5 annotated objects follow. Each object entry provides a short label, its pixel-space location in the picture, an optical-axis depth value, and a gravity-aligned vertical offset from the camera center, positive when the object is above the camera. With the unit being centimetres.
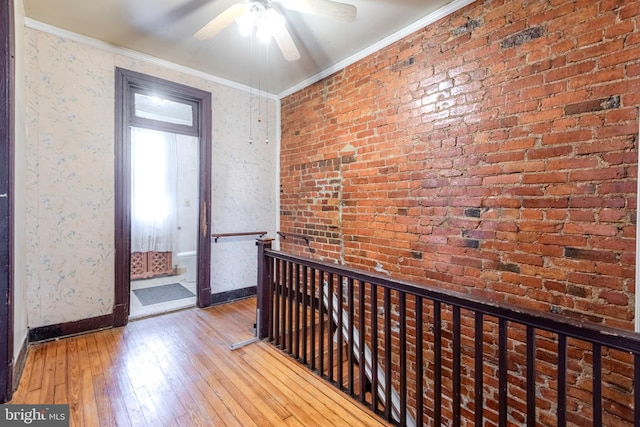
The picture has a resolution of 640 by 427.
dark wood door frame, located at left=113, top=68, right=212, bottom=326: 282 +41
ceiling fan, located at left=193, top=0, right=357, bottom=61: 179 +125
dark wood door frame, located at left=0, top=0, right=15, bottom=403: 163 +1
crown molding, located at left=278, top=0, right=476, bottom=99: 220 +152
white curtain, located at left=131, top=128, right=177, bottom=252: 462 +33
